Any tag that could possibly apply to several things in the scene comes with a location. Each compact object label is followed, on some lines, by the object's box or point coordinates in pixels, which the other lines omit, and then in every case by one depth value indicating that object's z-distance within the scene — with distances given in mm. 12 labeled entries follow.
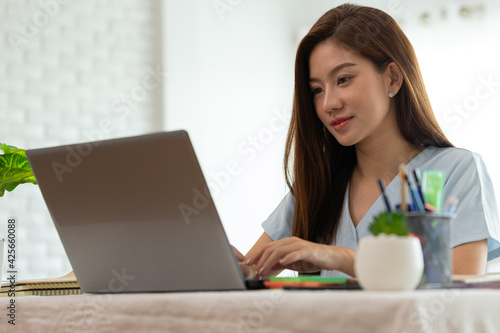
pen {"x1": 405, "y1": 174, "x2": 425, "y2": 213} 1520
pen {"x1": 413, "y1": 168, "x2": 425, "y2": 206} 1542
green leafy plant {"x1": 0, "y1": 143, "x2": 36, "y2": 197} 2005
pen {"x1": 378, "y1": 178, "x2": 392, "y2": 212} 1483
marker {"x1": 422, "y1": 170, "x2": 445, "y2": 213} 1544
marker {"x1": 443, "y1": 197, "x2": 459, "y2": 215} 1526
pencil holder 1469
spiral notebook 1853
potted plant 1365
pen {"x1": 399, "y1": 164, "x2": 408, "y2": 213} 1444
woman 2222
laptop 1547
